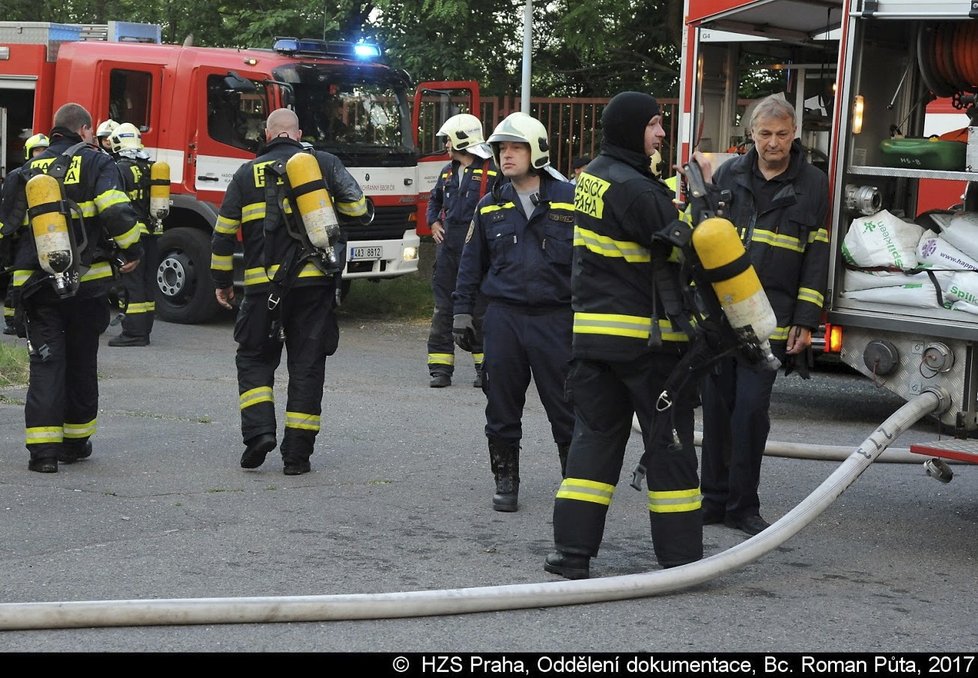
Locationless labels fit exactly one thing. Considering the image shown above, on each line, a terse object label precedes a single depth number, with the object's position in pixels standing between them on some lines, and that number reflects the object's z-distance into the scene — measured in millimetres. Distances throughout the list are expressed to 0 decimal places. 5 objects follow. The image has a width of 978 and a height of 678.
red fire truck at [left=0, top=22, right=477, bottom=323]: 12414
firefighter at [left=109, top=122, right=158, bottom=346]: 11195
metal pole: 13133
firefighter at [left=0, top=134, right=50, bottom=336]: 6991
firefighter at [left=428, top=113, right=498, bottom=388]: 9617
